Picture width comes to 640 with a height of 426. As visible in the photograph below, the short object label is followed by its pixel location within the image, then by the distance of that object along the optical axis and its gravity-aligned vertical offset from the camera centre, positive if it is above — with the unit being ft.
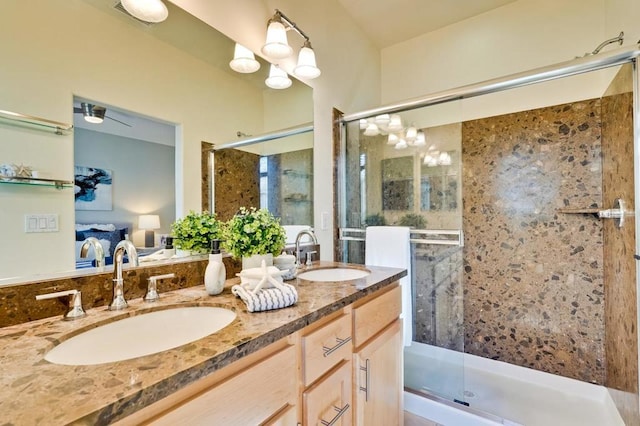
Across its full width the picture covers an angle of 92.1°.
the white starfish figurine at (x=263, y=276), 3.17 -0.67
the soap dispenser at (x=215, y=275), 3.49 -0.69
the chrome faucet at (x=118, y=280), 3.01 -0.64
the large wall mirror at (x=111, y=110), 2.71 +1.19
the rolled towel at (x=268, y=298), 2.90 -0.82
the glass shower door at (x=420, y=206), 6.97 +0.16
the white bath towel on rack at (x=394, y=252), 6.82 -0.88
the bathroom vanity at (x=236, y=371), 1.60 -0.99
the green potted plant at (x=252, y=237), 3.99 -0.30
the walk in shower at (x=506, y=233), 6.22 -0.46
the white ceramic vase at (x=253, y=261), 4.13 -0.63
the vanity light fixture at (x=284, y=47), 4.99 +2.81
